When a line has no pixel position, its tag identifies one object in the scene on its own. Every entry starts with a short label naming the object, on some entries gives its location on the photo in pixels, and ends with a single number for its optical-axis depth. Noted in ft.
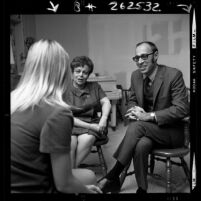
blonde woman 2.96
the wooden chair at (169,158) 3.93
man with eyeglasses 3.93
